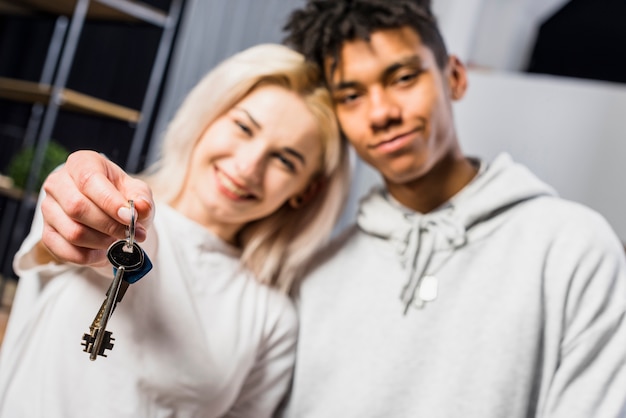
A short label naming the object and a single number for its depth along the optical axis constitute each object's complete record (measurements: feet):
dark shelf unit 10.14
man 3.86
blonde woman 3.69
